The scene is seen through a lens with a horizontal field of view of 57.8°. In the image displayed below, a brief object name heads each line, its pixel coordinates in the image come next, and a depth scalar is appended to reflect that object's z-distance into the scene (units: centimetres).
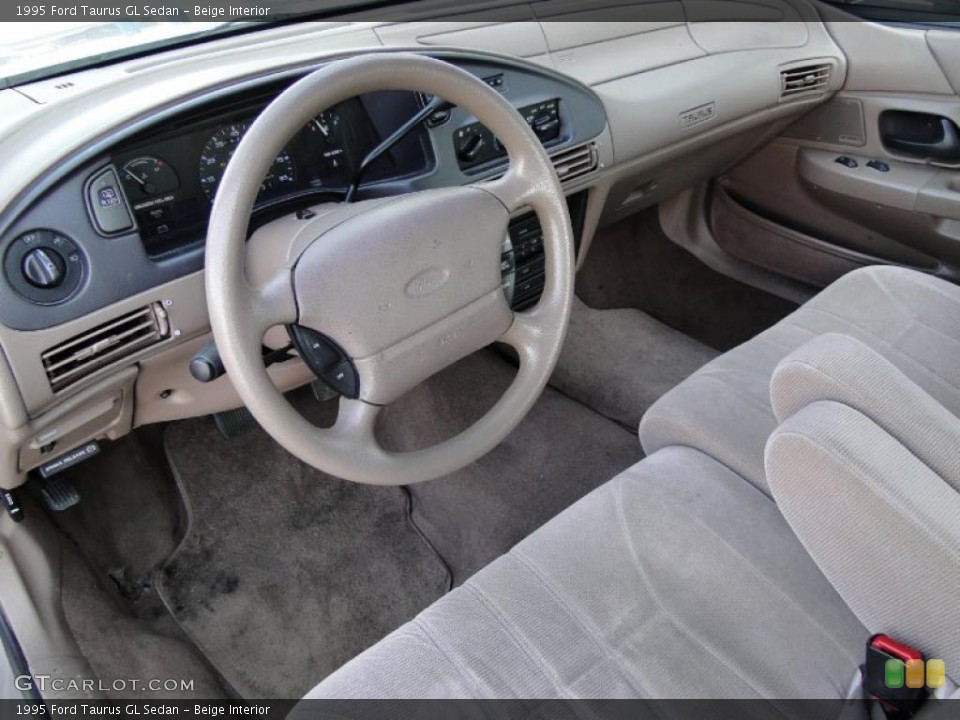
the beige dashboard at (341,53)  119
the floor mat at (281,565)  174
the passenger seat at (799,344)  140
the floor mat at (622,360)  224
